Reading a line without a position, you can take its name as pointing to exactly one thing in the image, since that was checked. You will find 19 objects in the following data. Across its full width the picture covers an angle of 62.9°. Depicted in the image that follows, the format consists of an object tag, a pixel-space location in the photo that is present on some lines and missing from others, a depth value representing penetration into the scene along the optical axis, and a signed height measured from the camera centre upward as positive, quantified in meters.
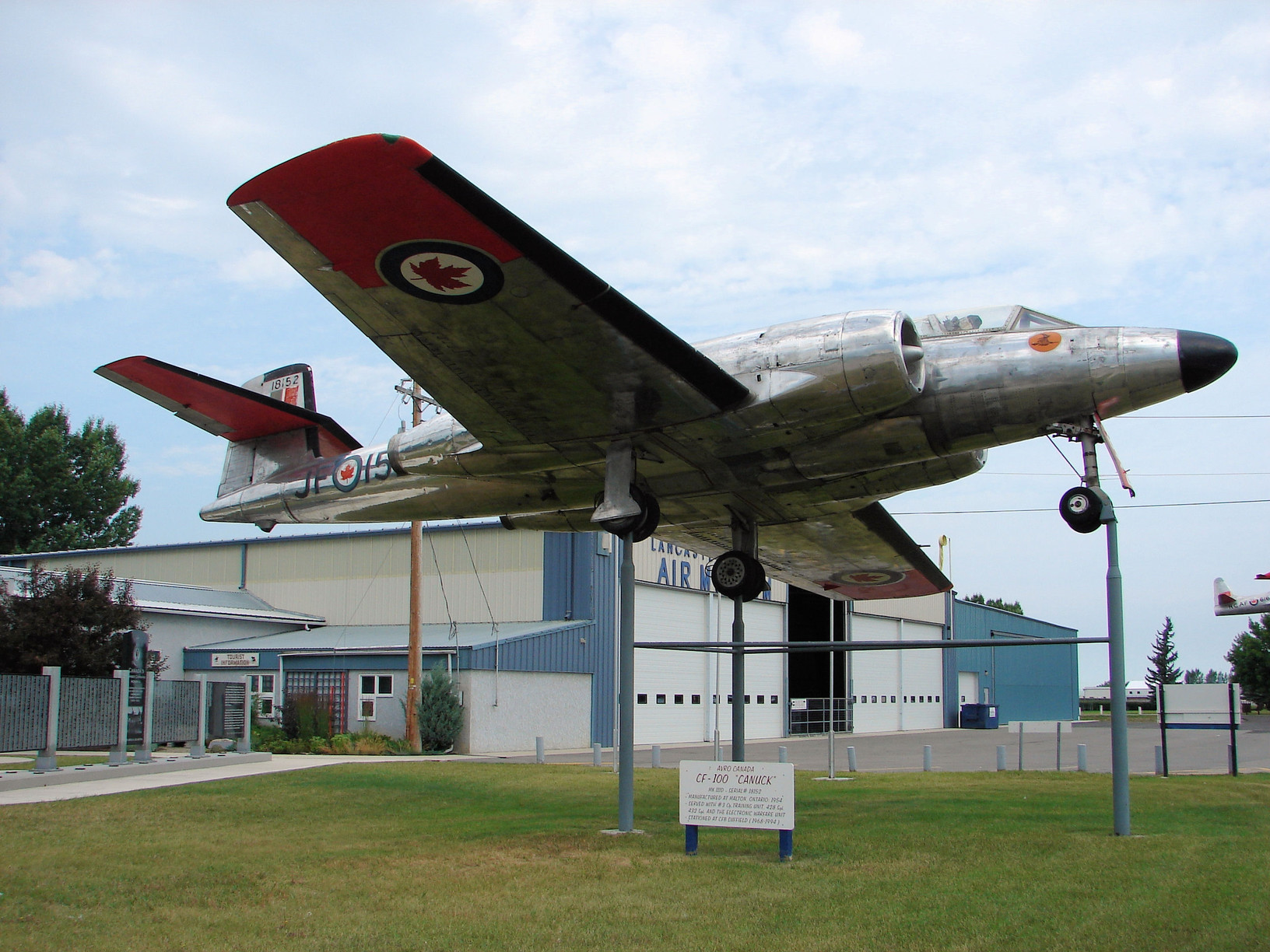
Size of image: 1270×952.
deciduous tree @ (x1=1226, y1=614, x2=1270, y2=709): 87.12 -4.23
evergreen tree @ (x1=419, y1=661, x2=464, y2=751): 32.31 -3.21
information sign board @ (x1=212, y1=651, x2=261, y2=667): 36.00 -1.76
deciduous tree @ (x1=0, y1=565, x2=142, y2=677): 27.30 -0.48
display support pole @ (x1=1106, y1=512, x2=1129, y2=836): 11.24 -0.94
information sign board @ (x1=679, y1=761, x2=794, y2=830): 9.77 -1.77
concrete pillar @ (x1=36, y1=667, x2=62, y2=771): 19.14 -2.27
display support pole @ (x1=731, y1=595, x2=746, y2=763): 14.23 -1.11
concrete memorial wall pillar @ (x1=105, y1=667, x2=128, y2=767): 21.20 -2.58
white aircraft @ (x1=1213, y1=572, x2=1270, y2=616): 37.72 +0.40
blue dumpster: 63.03 -6.39
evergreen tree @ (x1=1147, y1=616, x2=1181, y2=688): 158.25 -7.42
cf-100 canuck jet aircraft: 9.52 +2.62
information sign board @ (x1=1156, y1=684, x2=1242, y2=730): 23.36 -2.11
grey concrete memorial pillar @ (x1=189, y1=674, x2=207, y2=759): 24.22 -2.70
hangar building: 35.03 -0.75
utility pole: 30.80 -1.40
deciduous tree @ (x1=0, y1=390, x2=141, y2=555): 58.94 +7.06
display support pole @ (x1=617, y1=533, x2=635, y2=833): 11.72 -1.06
